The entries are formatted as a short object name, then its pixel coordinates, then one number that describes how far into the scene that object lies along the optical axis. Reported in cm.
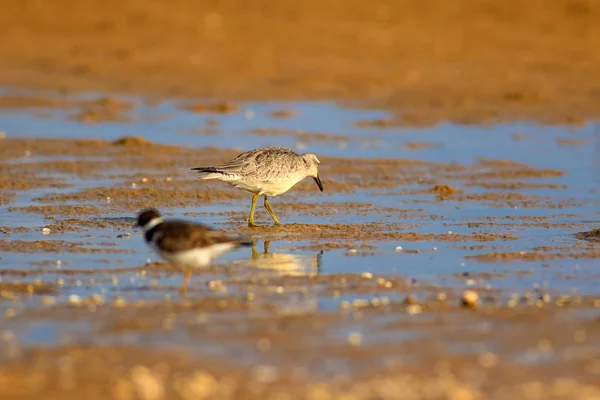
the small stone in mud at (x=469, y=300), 1664
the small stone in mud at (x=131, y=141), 3403
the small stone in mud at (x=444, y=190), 2835
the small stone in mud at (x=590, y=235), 2243
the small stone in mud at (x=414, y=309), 1647
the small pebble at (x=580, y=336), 1506
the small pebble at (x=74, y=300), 1682
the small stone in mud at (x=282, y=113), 4100
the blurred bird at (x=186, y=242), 1752
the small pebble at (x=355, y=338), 1481
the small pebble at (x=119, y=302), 1675
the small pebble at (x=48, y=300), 1686
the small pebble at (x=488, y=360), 1392
